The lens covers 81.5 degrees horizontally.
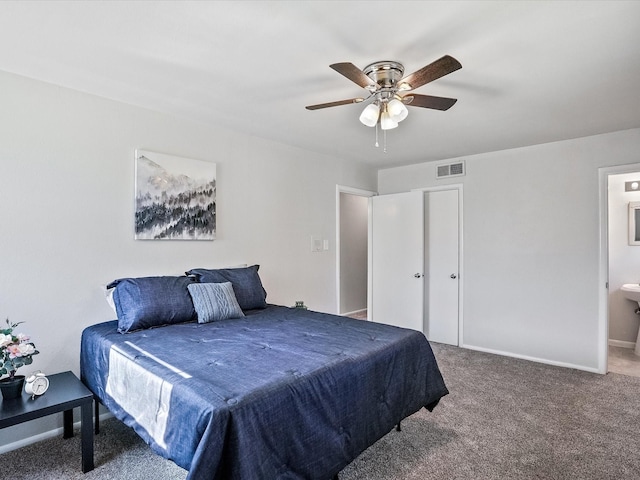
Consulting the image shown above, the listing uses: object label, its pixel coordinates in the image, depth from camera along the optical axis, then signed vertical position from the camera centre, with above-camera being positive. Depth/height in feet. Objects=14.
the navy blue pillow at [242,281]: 9.87 -1.13
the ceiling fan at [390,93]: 6.52 +2.82
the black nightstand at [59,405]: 6.13 -2.84
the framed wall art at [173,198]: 9.54 +1.17
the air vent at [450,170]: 14.92 +2.85
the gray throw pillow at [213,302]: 8.84 -1.51
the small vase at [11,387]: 6.51 -2.58
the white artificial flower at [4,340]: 6.45 -1.73
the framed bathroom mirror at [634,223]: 14.74 +0.63
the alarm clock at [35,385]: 6.65 -2.60
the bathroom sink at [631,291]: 13.76 -1.97
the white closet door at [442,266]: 15.17 -1.12
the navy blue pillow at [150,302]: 8.01 -1.40
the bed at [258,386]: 4.64 -2.23
